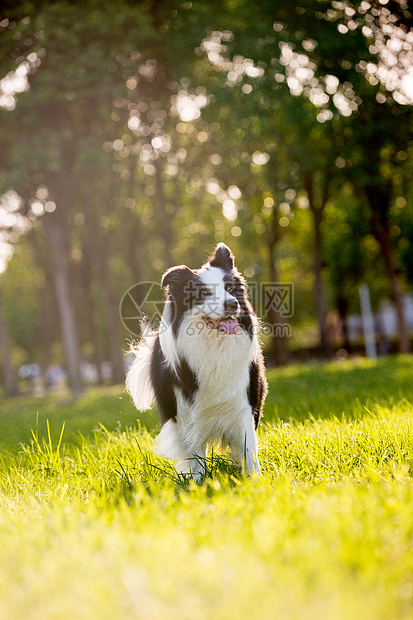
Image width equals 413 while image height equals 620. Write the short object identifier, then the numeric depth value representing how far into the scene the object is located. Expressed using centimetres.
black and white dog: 485
